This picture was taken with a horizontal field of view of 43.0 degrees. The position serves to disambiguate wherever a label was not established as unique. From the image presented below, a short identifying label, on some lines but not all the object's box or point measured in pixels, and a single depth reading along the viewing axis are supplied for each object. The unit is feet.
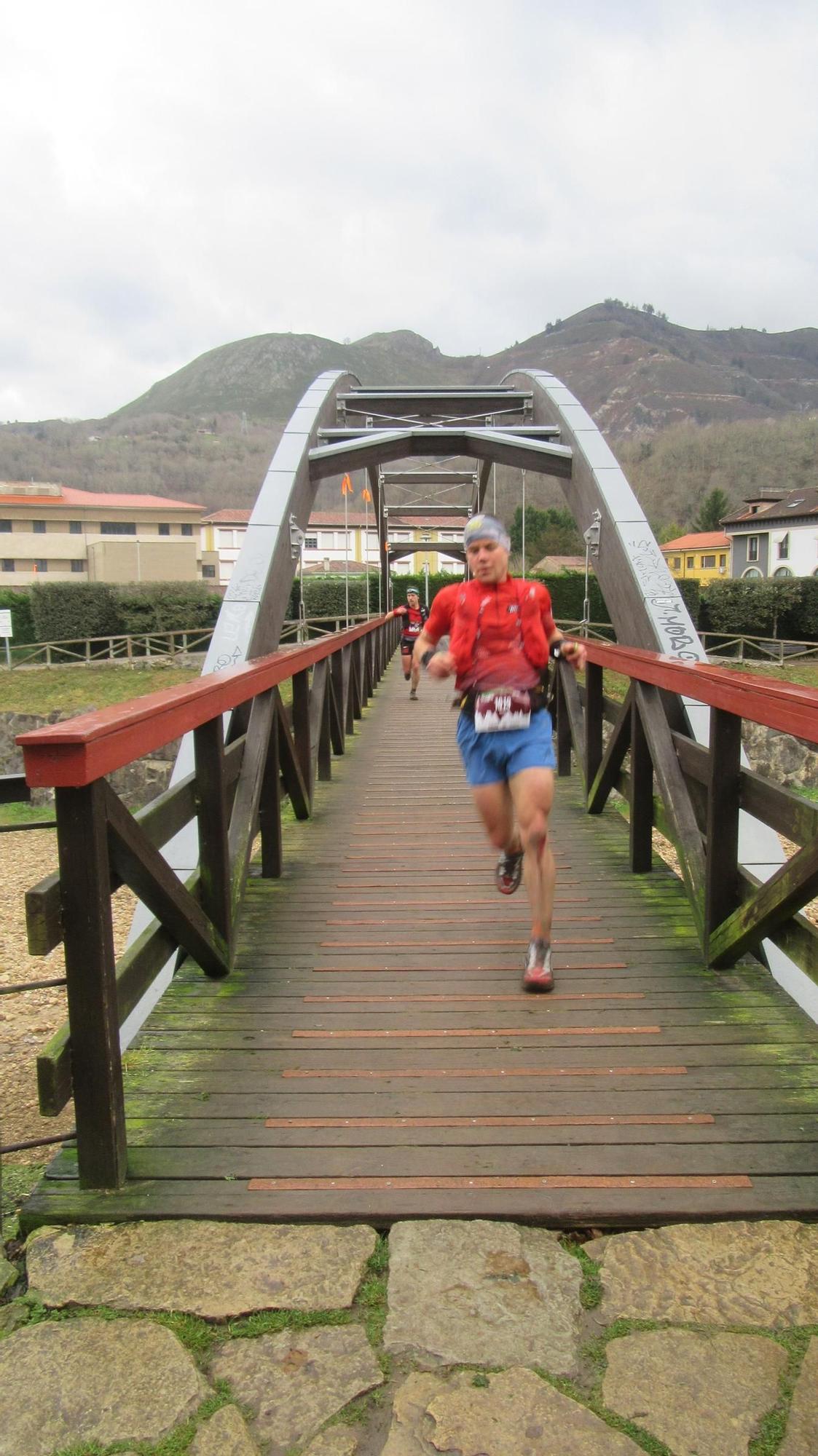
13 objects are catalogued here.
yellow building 203.61
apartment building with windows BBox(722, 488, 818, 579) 156.46
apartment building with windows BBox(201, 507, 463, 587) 201.05
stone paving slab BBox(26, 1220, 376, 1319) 5.98
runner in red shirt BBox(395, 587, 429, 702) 38.60
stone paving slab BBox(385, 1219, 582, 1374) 5.57
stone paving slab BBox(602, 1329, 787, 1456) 4.98
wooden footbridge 6.89
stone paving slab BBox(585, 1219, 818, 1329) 5.85
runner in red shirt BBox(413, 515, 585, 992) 10.37
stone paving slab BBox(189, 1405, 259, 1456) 4.95
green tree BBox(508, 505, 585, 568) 183.62
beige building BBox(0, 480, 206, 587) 164.55
